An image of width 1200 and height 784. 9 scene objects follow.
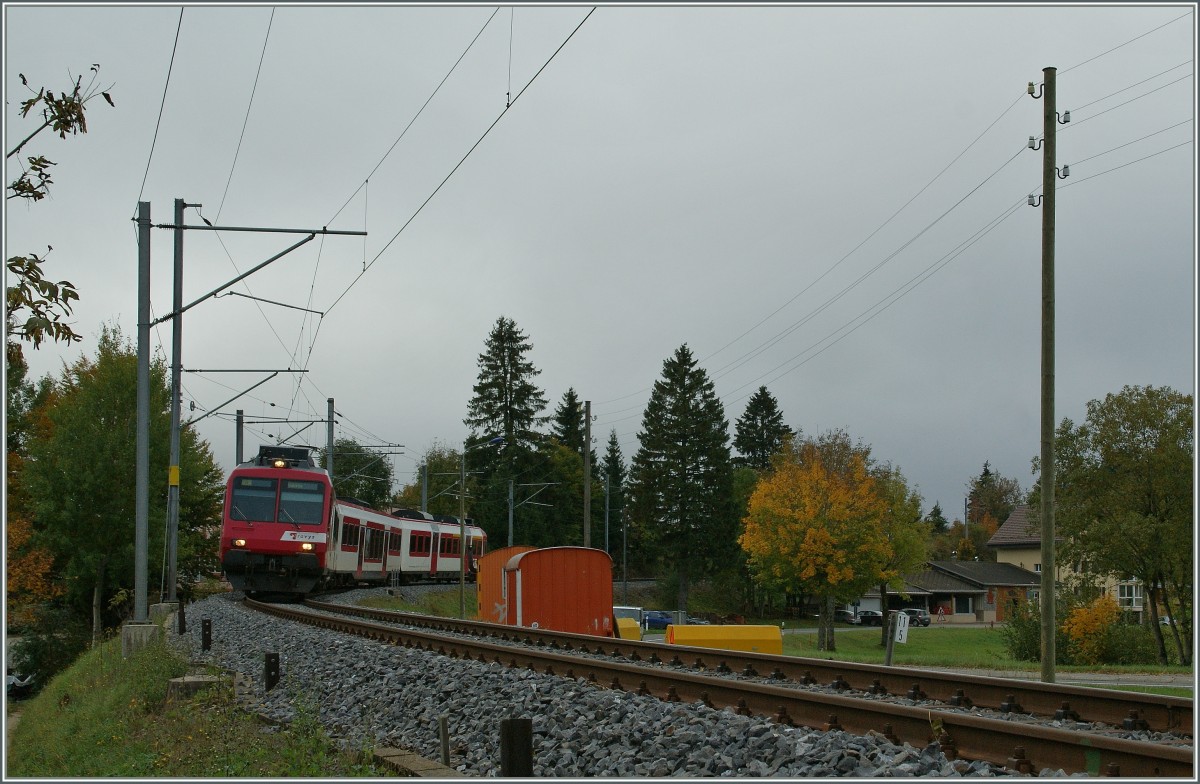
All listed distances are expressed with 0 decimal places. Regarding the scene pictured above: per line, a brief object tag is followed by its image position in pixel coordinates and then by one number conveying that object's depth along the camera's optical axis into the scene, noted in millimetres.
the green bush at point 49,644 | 37844
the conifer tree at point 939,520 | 142762
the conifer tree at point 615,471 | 101188
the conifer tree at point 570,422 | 92000
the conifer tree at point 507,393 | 75125
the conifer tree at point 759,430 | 95938
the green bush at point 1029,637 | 33969
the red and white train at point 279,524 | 27766
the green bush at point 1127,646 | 33438
